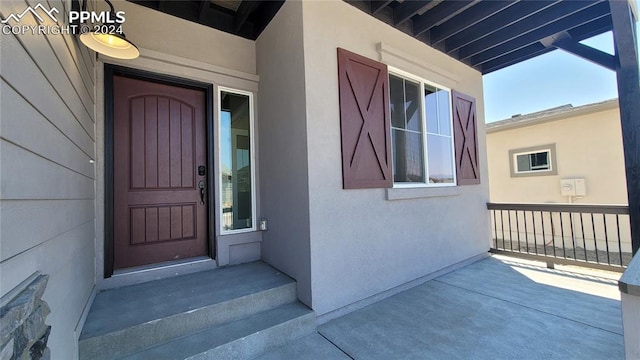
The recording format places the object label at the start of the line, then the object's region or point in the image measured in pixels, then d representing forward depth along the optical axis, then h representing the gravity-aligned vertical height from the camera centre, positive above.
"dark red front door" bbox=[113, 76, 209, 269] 2.61 +0.27
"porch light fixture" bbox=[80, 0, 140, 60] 1.77 +1.11
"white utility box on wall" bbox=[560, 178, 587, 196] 5.99 -0.14
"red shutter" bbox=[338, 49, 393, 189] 2.67 +0.73
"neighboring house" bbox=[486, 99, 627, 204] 5.65 +0.64
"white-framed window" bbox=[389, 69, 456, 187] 3.29 +0.75
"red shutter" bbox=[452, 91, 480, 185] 4.03 +0.76
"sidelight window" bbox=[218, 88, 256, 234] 3.04 +0.39
